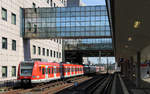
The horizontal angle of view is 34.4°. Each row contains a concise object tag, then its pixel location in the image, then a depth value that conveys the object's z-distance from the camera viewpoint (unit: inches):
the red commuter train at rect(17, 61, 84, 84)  984.3
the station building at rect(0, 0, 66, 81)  1284.4
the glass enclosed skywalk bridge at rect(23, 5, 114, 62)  1697.8
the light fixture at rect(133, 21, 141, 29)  521.8
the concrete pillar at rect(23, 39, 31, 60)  1604.3
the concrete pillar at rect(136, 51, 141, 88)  1163.3
